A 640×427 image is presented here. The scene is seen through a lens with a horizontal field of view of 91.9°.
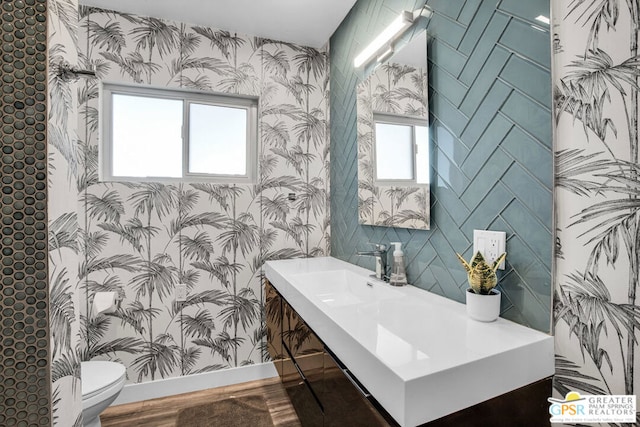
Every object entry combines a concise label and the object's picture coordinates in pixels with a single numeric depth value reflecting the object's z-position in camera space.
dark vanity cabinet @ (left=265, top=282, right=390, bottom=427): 0.90
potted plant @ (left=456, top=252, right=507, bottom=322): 1.00
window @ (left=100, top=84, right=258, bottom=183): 2.11
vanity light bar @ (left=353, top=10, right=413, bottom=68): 1.49
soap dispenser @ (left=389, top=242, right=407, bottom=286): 1.53
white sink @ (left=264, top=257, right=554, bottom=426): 0.71
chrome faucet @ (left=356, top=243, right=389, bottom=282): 1.67
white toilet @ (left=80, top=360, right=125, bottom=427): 1.43
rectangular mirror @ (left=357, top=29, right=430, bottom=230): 1.42
